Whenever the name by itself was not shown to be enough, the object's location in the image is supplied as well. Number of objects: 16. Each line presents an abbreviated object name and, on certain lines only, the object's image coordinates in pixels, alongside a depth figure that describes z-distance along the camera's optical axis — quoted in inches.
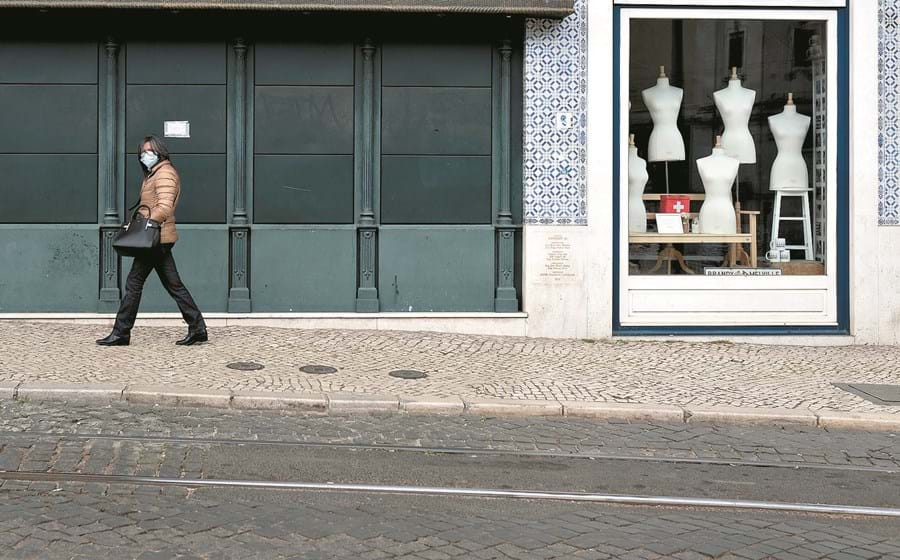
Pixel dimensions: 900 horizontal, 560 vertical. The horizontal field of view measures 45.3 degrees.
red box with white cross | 495.8
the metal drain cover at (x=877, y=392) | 346.9
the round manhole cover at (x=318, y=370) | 365.4
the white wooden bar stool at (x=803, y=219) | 495.2
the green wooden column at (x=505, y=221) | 475.5
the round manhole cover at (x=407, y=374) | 364.3
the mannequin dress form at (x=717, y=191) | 498.6
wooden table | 489.1
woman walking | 399.2
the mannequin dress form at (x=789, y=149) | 500.1
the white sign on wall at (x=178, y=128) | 470.0
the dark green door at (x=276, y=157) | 465.4
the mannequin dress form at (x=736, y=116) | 501.0
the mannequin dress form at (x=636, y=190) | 490.0
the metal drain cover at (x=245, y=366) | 367.9
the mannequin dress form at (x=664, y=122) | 494.0
